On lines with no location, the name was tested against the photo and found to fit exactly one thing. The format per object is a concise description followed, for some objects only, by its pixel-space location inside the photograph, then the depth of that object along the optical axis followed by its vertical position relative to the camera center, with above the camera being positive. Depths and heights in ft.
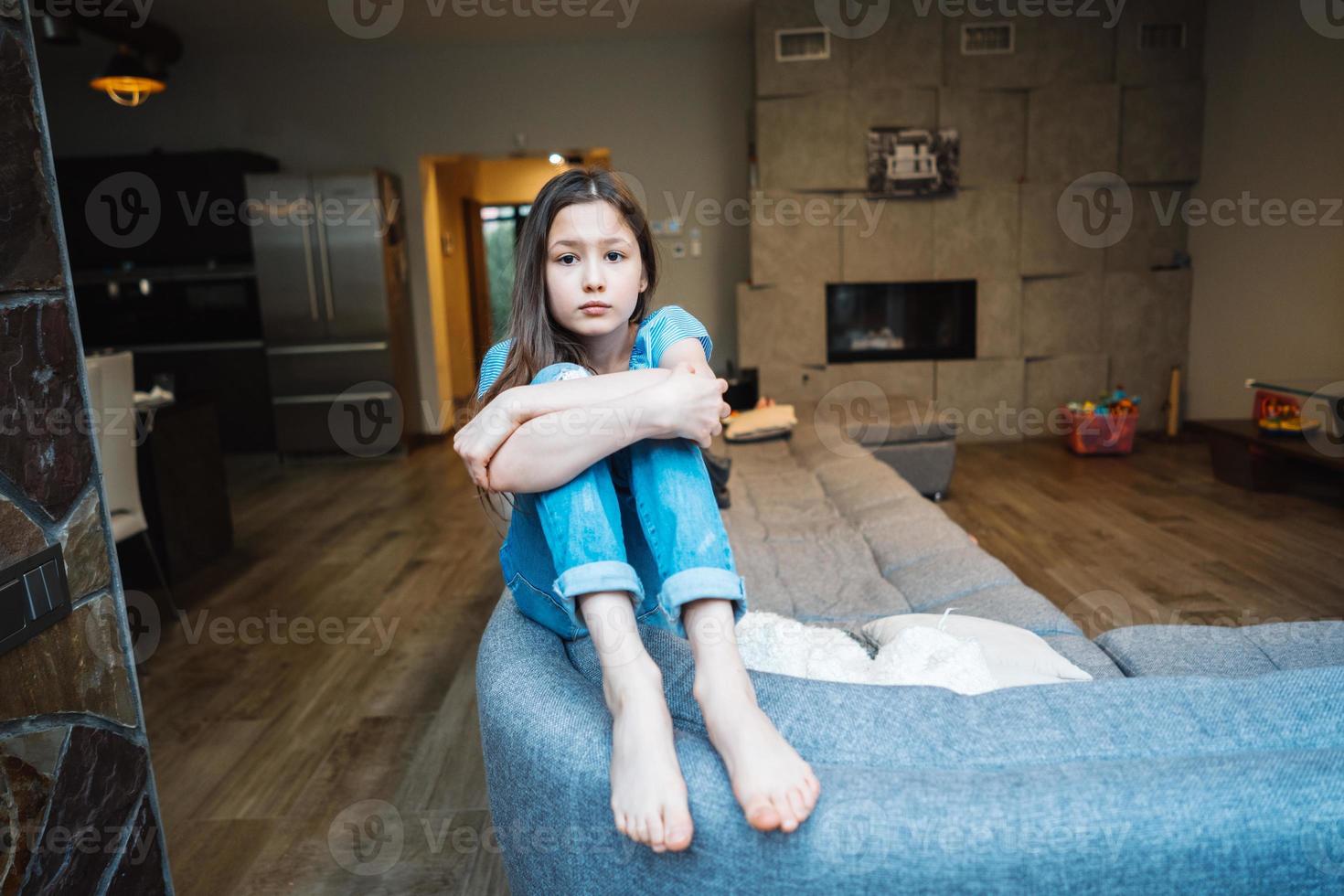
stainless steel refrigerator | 18.70 -0.11
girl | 2.78 -0.82
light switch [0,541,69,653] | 3.40 -1.11
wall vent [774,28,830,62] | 17.29 +4.34
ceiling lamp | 15.90 +3.99
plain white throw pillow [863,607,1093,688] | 4.45 -1.98
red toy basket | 16.16 -3.01
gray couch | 2.53 -1.51
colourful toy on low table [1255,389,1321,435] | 12.74 -2.24
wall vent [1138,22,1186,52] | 17.21 +4.20
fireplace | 18.53 -1.02
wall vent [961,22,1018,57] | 17.24 +4.29
